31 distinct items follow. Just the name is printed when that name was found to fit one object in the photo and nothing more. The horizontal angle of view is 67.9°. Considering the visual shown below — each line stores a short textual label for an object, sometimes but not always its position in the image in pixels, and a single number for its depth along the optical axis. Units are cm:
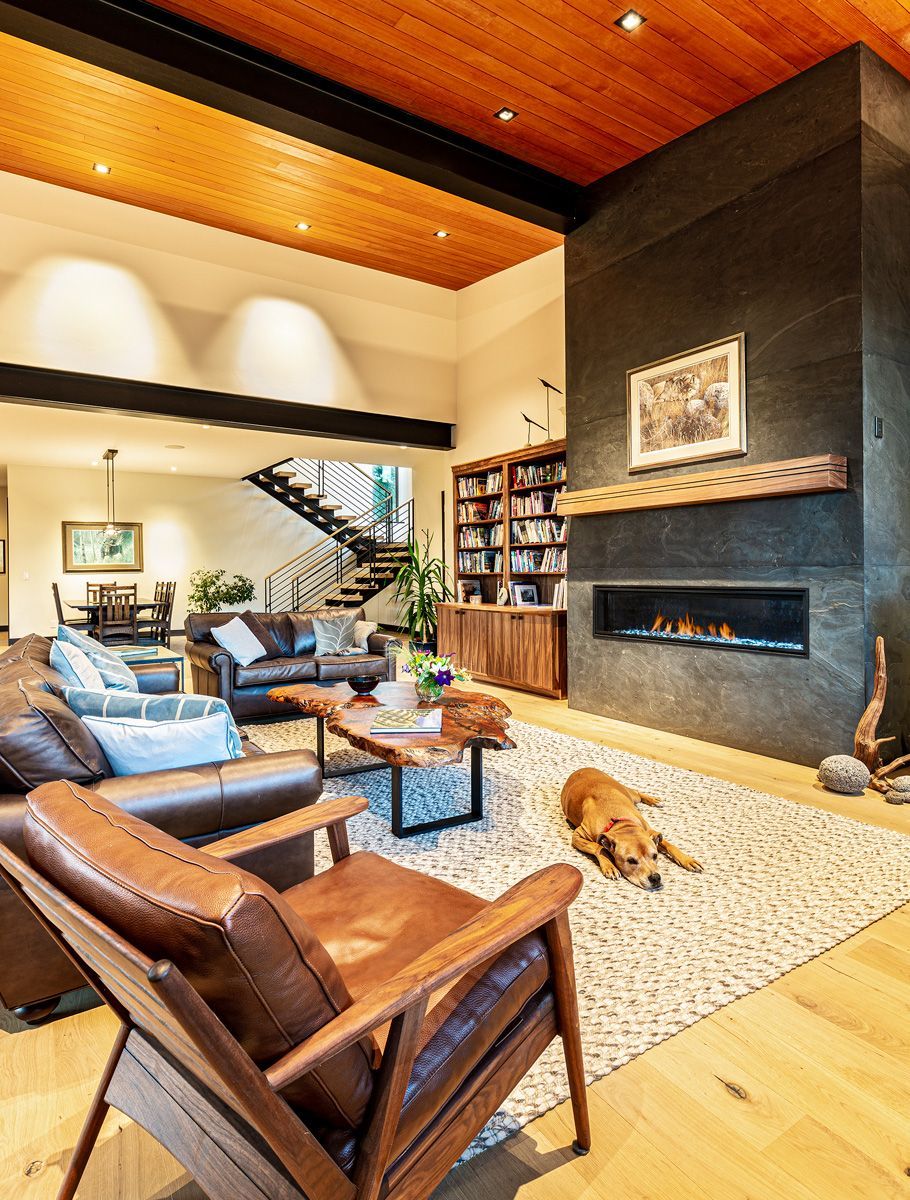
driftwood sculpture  344
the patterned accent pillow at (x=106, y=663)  305
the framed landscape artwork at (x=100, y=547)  1066
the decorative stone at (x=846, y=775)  331
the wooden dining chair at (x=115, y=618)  743
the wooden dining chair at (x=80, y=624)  778
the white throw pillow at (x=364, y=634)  555
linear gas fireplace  395
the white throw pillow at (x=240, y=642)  497
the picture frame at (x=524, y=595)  663
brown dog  242
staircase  1144
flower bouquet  337
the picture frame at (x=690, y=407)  411
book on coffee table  296
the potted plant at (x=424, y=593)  773
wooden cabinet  577
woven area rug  174
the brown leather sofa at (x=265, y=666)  487
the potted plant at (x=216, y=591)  1098
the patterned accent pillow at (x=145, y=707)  210
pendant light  1060
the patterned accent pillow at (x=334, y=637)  557
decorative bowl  368
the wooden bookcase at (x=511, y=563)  594
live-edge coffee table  272
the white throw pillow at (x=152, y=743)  190
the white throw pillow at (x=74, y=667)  257
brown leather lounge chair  75
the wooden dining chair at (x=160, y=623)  821
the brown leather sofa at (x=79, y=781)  161
